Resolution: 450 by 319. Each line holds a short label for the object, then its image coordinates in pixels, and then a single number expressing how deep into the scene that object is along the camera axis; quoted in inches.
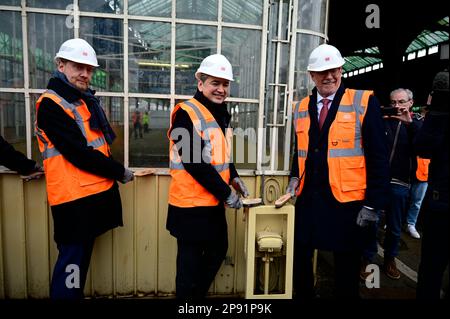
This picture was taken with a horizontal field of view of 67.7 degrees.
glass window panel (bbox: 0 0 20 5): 105.7
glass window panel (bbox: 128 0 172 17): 110.1
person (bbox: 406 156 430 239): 186.2
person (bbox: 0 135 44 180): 98.0
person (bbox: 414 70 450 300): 80.0
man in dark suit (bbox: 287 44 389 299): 90.8
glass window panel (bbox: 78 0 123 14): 108.3
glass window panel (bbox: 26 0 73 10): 106.5
